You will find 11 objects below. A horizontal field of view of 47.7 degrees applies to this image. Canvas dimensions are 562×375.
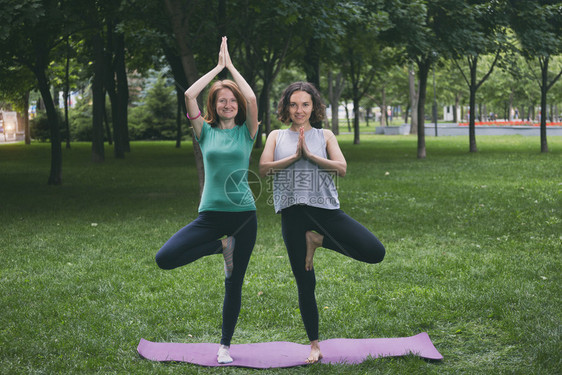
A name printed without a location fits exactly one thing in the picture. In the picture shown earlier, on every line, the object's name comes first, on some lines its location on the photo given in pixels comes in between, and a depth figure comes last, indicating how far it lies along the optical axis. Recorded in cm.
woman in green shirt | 473
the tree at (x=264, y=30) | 1436
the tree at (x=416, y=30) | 2081
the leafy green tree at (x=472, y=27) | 2305
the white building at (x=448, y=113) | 9400
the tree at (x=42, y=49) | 1531
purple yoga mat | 520
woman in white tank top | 470
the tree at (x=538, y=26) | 2369
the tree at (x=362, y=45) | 1806
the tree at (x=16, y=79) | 2331
